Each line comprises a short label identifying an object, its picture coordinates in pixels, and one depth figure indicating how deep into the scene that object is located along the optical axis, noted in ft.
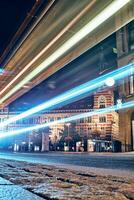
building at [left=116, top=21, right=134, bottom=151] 111.24
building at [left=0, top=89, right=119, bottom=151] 261.03
